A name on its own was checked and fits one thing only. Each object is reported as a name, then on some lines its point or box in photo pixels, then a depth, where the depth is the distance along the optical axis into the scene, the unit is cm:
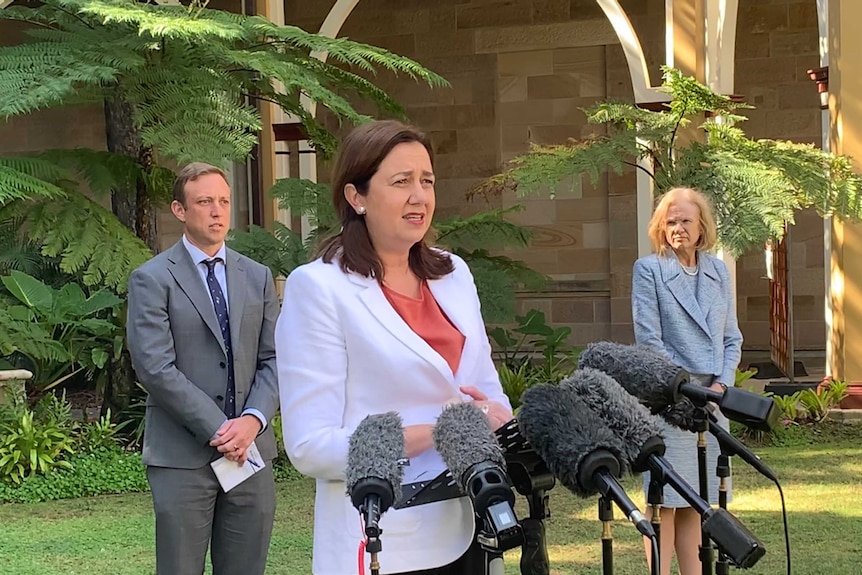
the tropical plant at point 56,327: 774
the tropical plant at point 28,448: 734
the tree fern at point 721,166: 746
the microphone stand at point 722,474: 249
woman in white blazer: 219
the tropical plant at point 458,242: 796
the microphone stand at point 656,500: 164
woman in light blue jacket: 446
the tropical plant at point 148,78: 639
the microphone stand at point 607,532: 171
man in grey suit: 365
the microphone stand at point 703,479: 237
